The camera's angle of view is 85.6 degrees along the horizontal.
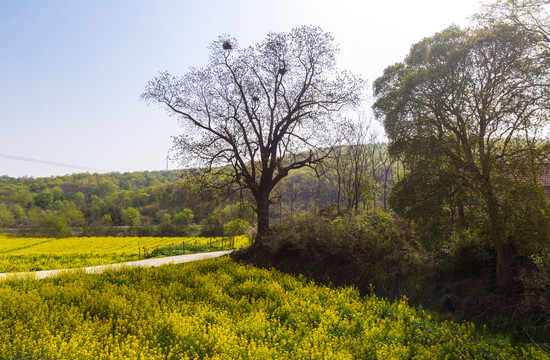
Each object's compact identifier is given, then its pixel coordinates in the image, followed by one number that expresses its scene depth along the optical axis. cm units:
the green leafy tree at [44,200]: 9512
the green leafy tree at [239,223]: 1626
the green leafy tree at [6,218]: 7250
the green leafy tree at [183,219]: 7000
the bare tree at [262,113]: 1590
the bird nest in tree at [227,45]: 1584
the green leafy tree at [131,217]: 7806
